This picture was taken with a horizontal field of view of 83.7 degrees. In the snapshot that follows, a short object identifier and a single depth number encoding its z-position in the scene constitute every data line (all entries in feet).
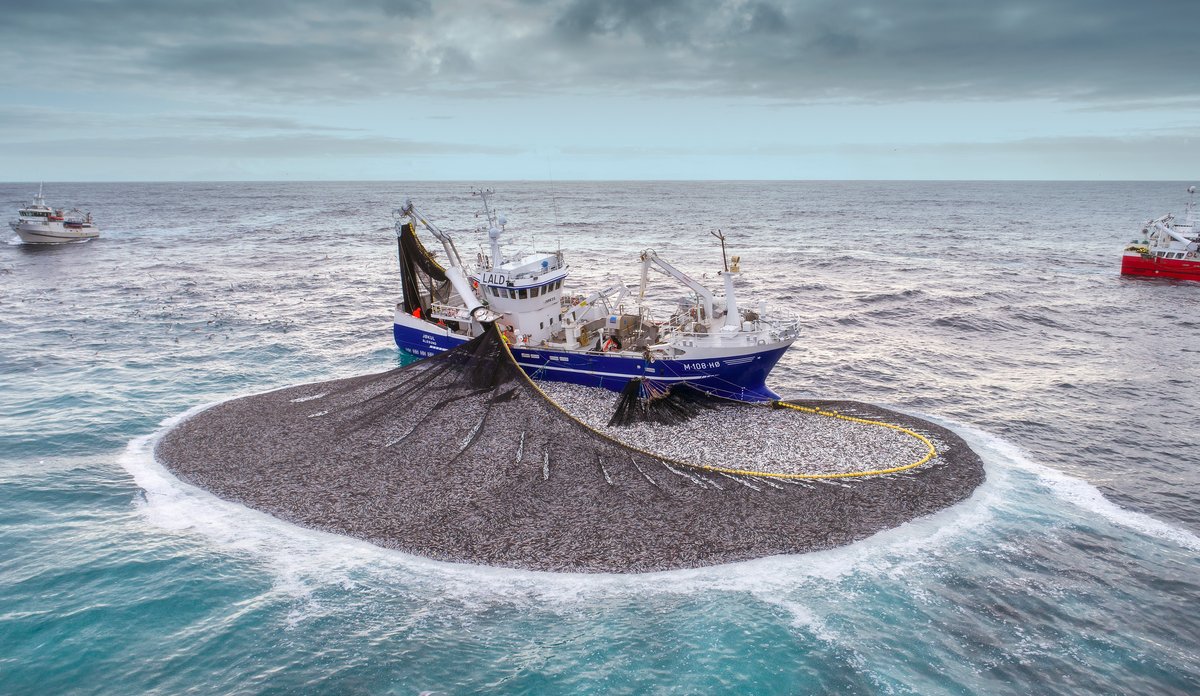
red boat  218.18
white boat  299.38
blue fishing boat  103.30
